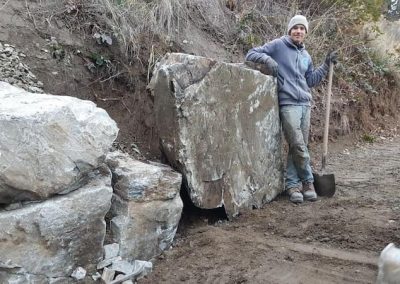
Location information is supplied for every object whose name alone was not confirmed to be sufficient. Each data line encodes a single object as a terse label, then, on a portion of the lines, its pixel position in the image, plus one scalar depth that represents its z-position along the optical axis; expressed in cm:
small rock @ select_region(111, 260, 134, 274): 329
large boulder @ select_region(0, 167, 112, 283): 285
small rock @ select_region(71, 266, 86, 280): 311
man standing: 472
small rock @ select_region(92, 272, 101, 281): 319
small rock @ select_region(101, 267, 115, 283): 319
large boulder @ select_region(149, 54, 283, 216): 388
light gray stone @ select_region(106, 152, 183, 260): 343
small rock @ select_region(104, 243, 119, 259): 331
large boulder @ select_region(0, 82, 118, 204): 281
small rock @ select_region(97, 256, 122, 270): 323
